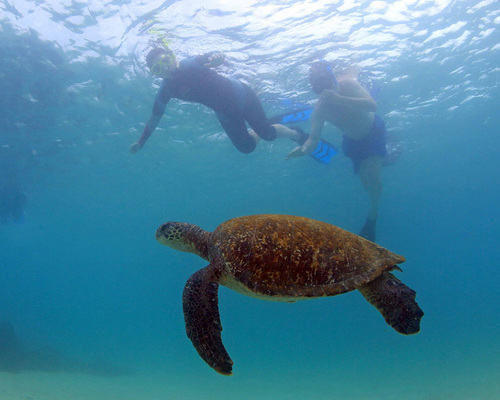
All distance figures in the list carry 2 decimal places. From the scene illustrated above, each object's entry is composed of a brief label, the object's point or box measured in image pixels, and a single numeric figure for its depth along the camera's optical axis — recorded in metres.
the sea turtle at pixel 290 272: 2.56
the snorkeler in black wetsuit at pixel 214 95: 9.28
